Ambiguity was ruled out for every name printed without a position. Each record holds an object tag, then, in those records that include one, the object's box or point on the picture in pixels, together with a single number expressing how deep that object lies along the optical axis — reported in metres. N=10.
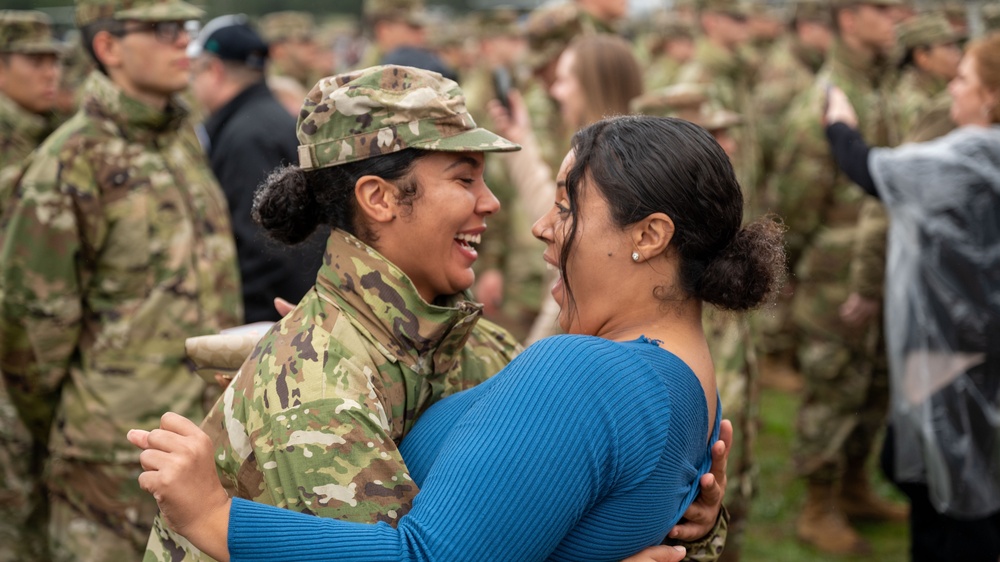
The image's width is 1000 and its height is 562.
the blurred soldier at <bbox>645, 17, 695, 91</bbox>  12.63
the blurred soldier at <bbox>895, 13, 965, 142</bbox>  7.06
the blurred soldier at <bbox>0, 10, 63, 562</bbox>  4.39
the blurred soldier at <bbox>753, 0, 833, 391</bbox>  9.32
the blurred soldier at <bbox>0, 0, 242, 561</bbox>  3.85
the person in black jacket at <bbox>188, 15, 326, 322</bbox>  5.01
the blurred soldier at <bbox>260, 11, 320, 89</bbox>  13.72
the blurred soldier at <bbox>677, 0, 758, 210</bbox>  10.13
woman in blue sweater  1.74
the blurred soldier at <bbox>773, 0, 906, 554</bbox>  6.11
